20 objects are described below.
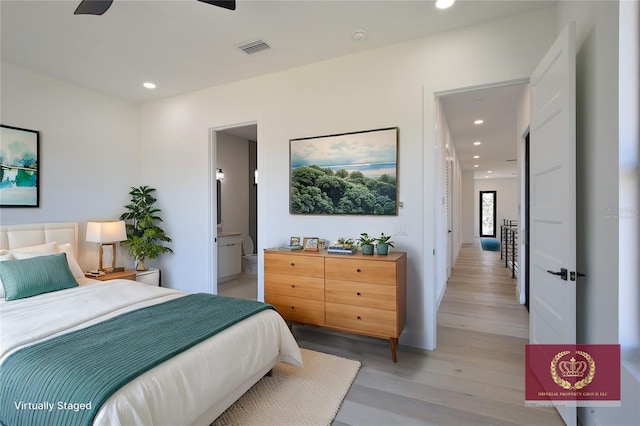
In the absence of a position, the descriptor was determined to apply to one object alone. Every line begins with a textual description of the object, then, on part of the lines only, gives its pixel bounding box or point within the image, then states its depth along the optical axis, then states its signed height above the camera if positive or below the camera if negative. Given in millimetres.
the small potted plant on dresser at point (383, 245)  2697 -302
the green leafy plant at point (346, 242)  2908 -301
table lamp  3486 -263
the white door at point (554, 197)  1729 +109
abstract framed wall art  3135 +502
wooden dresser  2484 -712
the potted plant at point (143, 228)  4016 -226
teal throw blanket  1196 -703
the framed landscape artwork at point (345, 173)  2908 +417
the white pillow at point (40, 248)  2762 -354
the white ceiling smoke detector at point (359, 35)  2682 +1660
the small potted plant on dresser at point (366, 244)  2738 -300
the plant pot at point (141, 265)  4078 -747
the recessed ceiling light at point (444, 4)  2248 +1632
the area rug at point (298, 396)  1831 -1288
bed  1271 -761
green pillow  2348 -542
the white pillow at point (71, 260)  2977 -488
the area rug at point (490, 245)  9958 -1129
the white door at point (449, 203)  5230 +181
